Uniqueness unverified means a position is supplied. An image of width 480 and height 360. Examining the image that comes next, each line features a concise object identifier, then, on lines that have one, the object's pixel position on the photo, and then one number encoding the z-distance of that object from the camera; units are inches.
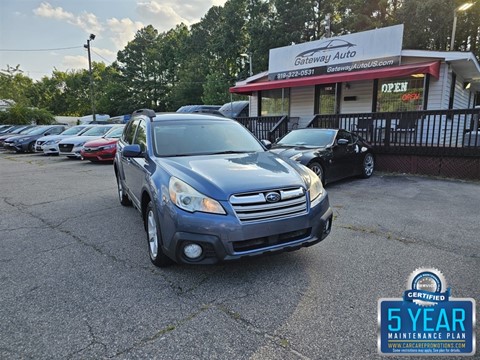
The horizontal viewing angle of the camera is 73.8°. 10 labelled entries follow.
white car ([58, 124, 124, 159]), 524.7
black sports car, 274.2
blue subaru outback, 108.3
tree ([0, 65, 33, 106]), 1519.4
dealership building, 445.7
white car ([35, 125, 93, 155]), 609.3
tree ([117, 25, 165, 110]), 1931.6
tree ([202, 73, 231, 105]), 1342.3
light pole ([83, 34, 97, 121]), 982.8
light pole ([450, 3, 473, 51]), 464.1
